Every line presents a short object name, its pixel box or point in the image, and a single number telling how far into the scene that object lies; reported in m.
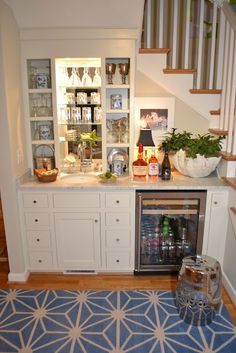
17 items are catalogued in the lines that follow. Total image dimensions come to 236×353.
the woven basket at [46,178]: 2.54
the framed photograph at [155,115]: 2.80
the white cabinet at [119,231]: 2.50
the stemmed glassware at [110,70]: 2.69
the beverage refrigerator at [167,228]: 2.49
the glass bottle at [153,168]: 2.68
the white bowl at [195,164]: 2.54
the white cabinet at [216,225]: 2.47
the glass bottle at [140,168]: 2.66
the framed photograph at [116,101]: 2.82
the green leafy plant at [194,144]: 2.52
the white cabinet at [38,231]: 2.50
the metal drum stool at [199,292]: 2.09
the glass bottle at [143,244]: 2.68
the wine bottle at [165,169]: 2.62
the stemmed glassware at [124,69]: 2.67
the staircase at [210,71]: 2.49
